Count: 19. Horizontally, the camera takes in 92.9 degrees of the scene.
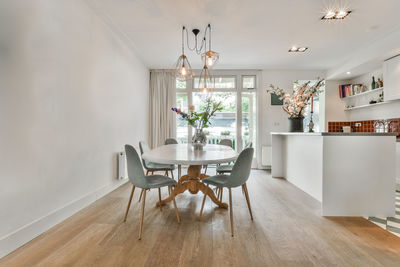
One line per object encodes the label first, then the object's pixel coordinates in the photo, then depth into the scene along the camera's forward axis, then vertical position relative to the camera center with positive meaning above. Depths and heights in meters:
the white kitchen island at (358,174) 2.12 -0.47
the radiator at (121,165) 3.26 -0.56
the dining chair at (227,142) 3.51 -0.17
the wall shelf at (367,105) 3.87 +0.59
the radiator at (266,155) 4.88 -0.58
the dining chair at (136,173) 1.81 -0.39
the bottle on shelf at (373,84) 4.02 +1.01
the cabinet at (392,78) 3.31 +0.97
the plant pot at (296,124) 3.24 +0.14
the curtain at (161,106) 5.02 +0.72
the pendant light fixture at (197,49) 2.65 +1.64
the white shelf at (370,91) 3.85 +0.88
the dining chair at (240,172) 1.85 -0.40
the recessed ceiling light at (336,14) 2.59 +1.65
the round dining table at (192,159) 1.72 -0.24
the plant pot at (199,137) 2.71 -0.06
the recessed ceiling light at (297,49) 3.76 +1.67
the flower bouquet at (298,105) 3.07 +0.46
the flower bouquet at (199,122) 2.51 +0.15
